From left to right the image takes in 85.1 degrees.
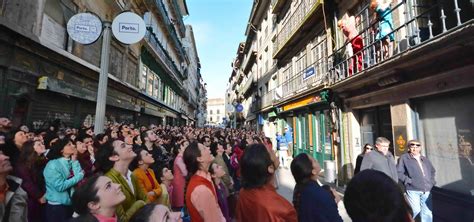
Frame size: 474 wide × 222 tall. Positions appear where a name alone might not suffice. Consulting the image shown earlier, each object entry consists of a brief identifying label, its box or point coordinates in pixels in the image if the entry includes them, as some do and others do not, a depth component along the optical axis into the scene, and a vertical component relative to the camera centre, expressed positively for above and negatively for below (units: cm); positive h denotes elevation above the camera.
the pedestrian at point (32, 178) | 350 -63
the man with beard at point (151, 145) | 582 -27
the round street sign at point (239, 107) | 2200 +227
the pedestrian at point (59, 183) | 354 -69
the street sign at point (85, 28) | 568 +235
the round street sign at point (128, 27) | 593 +243
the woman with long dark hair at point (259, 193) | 195 -49
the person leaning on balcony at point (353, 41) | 850 +312
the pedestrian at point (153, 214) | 161 -51
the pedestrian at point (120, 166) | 265 -36
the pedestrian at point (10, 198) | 250 -66
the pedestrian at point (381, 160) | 509 -52
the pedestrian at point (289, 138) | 1557 -26
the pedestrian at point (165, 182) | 351 -73
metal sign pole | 577 +113
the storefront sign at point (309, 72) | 1243 +301
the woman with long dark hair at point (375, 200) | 144 -38
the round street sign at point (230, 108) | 2306 +228
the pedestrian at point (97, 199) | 186 -49
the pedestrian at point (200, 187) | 220 -49
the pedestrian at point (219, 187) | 309 -71
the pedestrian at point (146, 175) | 320 -55
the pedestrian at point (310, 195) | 223 -56
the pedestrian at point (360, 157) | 590 -54
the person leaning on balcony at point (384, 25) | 702 +301
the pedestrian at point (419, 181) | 483 -87
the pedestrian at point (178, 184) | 399 -81
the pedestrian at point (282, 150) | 1360 -87
